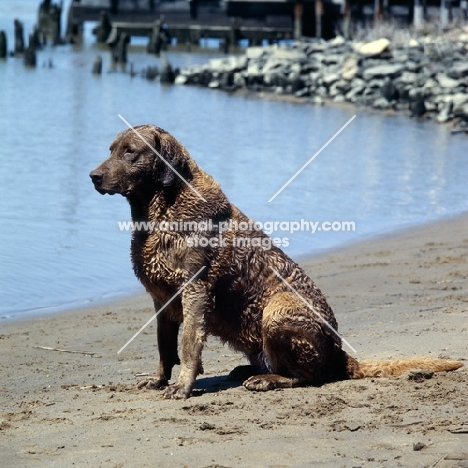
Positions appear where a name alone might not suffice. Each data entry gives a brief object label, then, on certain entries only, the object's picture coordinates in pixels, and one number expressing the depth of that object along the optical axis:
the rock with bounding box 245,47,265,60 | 40.55
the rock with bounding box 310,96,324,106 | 34.16
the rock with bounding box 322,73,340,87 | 35.41
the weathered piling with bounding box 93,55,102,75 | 45.69
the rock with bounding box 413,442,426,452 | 5.27
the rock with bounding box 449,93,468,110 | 28.59
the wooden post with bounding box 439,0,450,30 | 42.41
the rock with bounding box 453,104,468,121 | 27.43
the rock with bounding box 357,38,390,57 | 35.94
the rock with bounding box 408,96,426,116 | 30.48
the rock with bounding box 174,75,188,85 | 41.44
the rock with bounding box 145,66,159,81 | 43.56
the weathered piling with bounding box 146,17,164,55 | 55.88
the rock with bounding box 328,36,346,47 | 40.67
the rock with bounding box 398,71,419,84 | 32.98
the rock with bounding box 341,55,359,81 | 34.97
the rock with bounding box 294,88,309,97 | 35.97
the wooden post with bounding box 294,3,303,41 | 51.19
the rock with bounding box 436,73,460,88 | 30.47
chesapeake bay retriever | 6.73
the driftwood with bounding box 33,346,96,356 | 8.58
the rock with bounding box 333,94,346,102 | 34.50
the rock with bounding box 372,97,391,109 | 32.47
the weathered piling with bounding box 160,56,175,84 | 42.06
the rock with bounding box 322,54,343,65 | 37.03
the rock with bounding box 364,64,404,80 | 33.81
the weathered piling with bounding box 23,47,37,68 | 47.84
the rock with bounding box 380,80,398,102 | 32.72
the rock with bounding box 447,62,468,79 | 30.92
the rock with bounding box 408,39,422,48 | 36.82
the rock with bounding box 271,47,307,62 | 38.78
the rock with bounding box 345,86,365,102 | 34.06
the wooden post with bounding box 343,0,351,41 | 46.07
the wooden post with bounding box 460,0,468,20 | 44.25
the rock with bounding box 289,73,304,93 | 36.25
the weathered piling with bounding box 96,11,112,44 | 58.91
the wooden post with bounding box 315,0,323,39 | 50.19
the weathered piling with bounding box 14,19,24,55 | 50.38
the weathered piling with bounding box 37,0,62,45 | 60.25
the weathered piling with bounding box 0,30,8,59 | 49.81
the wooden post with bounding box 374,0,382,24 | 46.08
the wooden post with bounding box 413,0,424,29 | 44.75
